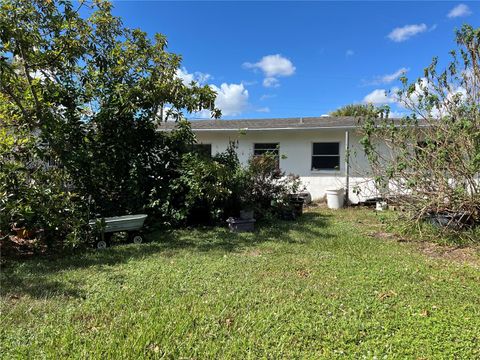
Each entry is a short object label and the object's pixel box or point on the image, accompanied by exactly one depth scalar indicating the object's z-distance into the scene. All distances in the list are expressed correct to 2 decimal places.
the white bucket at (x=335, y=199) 11.59
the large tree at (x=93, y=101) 6.60
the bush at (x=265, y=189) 8.66
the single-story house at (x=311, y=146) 12.31
